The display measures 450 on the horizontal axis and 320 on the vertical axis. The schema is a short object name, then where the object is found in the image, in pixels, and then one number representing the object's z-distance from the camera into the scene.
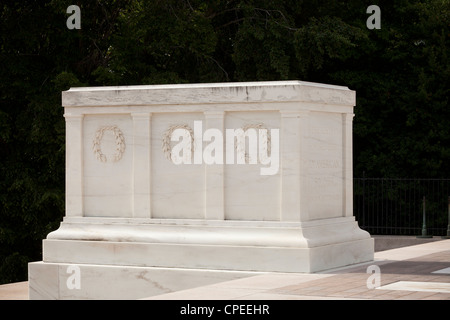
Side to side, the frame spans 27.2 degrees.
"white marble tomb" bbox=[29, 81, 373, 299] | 13.44
